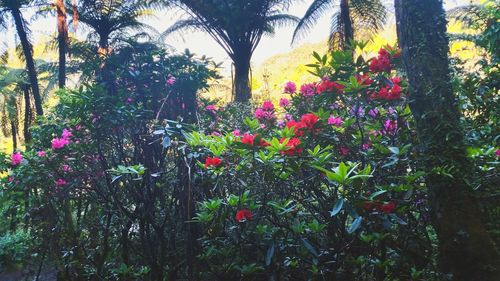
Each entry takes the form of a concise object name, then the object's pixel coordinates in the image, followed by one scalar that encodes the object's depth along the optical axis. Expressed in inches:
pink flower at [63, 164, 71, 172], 157.9
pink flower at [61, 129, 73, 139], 146.6
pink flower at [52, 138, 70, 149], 144.0
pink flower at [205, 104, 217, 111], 157.0
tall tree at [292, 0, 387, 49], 376.8
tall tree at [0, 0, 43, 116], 381.7
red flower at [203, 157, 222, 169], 88.7
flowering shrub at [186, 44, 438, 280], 84.5
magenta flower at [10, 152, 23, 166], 165.0
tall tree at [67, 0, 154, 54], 445.7
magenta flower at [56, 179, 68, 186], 153.1
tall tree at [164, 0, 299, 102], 389.4
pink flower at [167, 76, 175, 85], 141.7
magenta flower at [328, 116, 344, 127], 108.7
